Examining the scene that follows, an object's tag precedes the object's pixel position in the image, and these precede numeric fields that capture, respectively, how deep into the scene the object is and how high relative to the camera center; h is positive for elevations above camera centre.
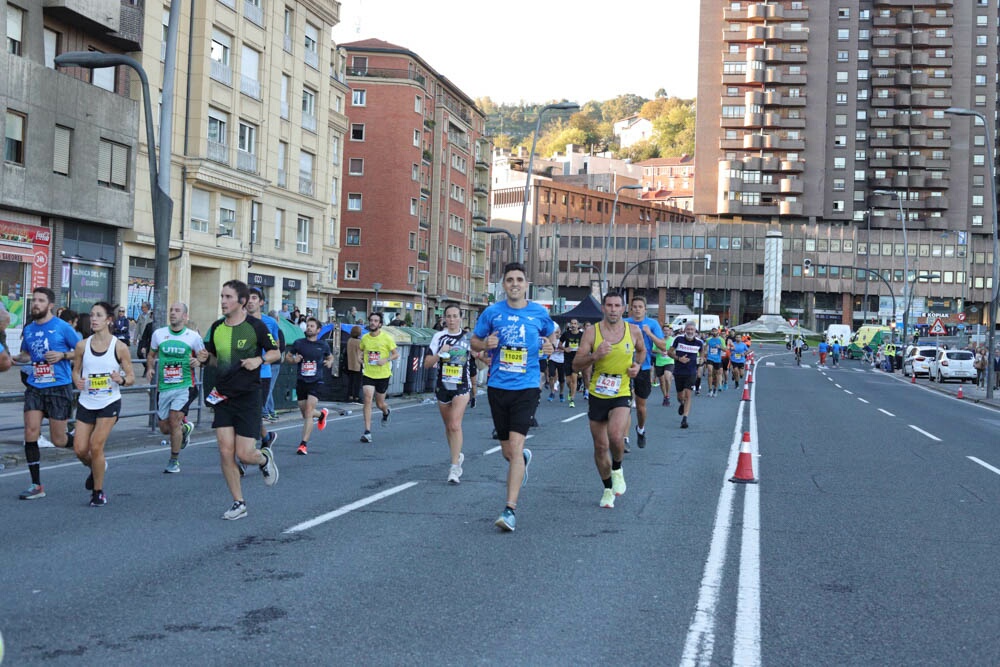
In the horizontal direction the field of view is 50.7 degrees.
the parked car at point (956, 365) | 43.47 -0.97
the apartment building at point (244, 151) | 34.19 +5.99
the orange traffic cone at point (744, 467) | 10.62 -1.35
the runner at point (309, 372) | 13.36 -0.69
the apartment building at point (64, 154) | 26.05 +4.12
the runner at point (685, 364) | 17.89 -0.55
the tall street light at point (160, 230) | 15.99 +1.28
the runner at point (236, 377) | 7.93 -0.46
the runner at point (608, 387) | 8.66 -0.47
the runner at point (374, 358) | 14.46 -0.51
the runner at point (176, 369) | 10.48 -0.54
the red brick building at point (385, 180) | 70.44 +9.51
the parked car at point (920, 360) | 47.31 -0.87
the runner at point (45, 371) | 9.23 -0.55
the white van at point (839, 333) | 82.88 +0.35
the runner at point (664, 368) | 18.95 -0.70
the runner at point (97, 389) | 8.65 -0.64
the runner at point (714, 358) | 27.38 -0.65
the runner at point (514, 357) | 7.94 -0.24
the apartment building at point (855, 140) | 103.56 +20.05
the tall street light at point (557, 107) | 30.27 +6.39
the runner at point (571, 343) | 23.25 -0.34
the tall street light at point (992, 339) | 31.67 +0.12
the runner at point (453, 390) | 10.42 -0.67
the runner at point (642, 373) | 13.31 -0.56
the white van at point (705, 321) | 87.19 +0.92
